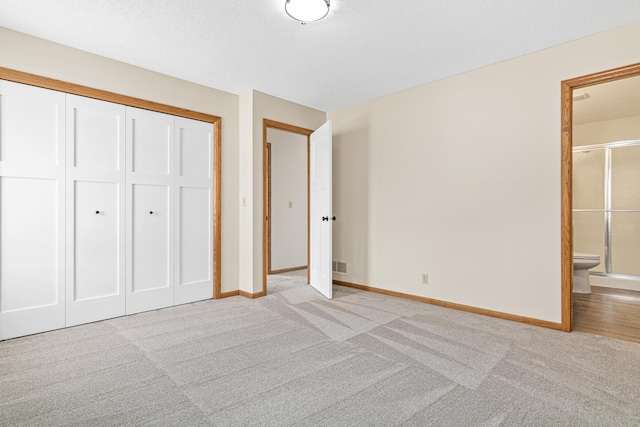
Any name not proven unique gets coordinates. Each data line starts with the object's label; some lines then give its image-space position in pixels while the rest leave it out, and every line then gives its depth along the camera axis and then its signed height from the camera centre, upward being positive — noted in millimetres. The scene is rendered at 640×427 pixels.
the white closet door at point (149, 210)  3135 +39
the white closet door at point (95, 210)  2795 +36
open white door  3754 +40
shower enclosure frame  4617 +93
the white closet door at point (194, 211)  3475 +34
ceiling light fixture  2129 +1379
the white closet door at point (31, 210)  2502 +32
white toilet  4031 -716
